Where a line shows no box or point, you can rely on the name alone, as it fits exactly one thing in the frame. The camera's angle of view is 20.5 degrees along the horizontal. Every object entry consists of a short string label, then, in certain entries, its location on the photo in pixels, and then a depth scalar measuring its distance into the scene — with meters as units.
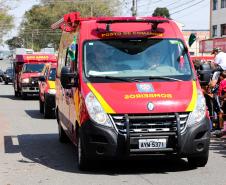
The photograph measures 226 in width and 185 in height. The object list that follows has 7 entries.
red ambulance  8.84
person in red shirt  13.07
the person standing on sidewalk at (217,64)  13.78
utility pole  53.13
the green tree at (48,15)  90.19
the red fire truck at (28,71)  30.14
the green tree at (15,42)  115.34
